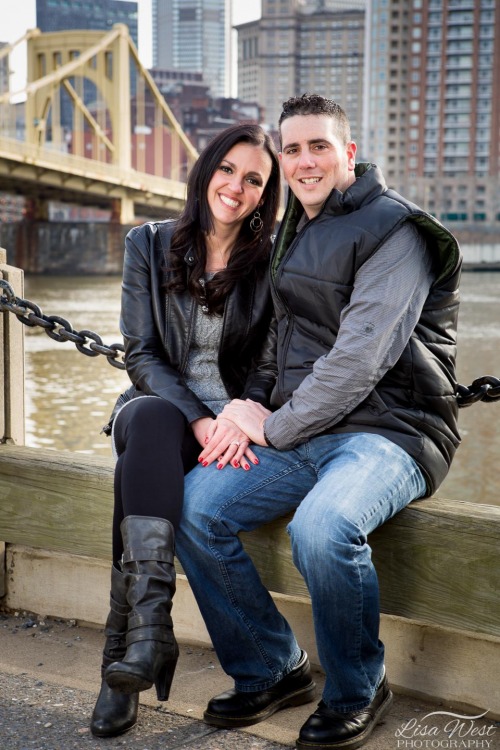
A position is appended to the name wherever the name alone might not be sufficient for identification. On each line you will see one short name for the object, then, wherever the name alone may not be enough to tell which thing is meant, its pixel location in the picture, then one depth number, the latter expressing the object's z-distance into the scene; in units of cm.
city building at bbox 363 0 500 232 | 7619
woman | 189
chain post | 234
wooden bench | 172
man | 168
